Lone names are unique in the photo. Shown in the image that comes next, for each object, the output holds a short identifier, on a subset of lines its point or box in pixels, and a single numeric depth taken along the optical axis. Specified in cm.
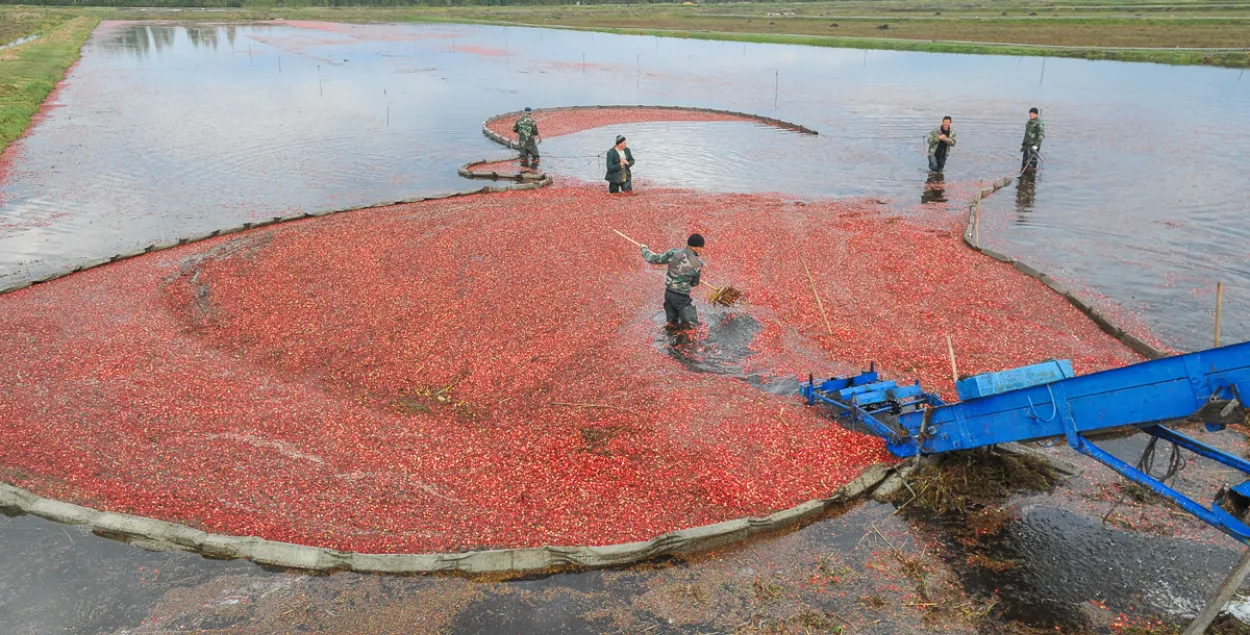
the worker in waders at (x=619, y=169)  2284
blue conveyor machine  611
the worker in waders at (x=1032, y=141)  2552
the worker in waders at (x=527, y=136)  2692
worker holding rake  1329
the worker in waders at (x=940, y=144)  2523
